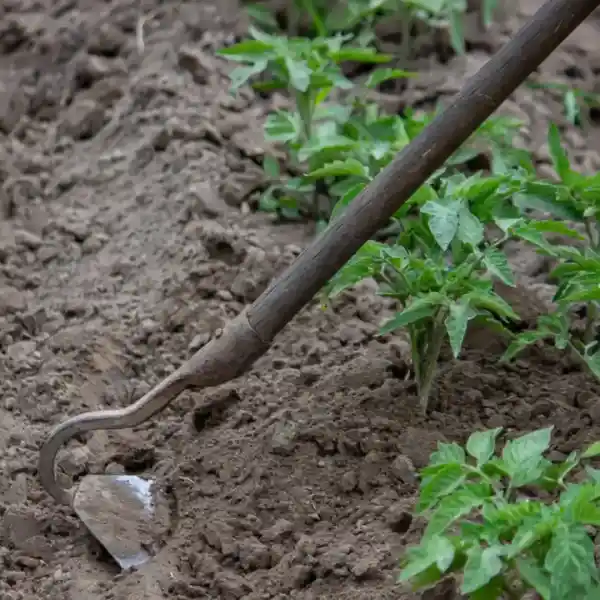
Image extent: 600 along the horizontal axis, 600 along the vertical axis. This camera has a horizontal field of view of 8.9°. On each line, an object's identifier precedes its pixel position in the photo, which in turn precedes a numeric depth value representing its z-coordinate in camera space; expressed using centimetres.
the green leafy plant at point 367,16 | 393
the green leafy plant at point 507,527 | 317
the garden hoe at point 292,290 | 335
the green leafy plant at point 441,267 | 342
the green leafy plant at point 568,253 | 343
